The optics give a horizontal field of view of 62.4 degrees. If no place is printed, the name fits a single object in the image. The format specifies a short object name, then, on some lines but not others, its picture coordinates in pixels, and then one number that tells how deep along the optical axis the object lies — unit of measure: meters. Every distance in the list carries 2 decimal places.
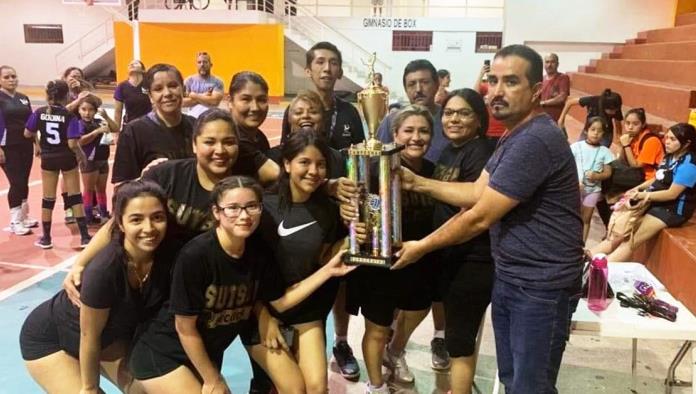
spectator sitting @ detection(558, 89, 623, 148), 5.48
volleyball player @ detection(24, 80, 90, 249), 5.72
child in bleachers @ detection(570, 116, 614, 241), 5.19
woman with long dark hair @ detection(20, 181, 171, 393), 2.34
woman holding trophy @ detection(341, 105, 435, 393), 2.76
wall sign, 19.33
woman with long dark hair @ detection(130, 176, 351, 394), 2.36
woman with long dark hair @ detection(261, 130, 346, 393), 2.63
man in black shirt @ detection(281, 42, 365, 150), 3.69
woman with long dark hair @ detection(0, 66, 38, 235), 5.94
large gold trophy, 2.47
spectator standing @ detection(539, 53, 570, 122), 7.80
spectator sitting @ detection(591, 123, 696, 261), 4.11
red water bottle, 2.87
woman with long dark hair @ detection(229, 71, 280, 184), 2.95
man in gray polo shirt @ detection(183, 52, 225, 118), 6.97
